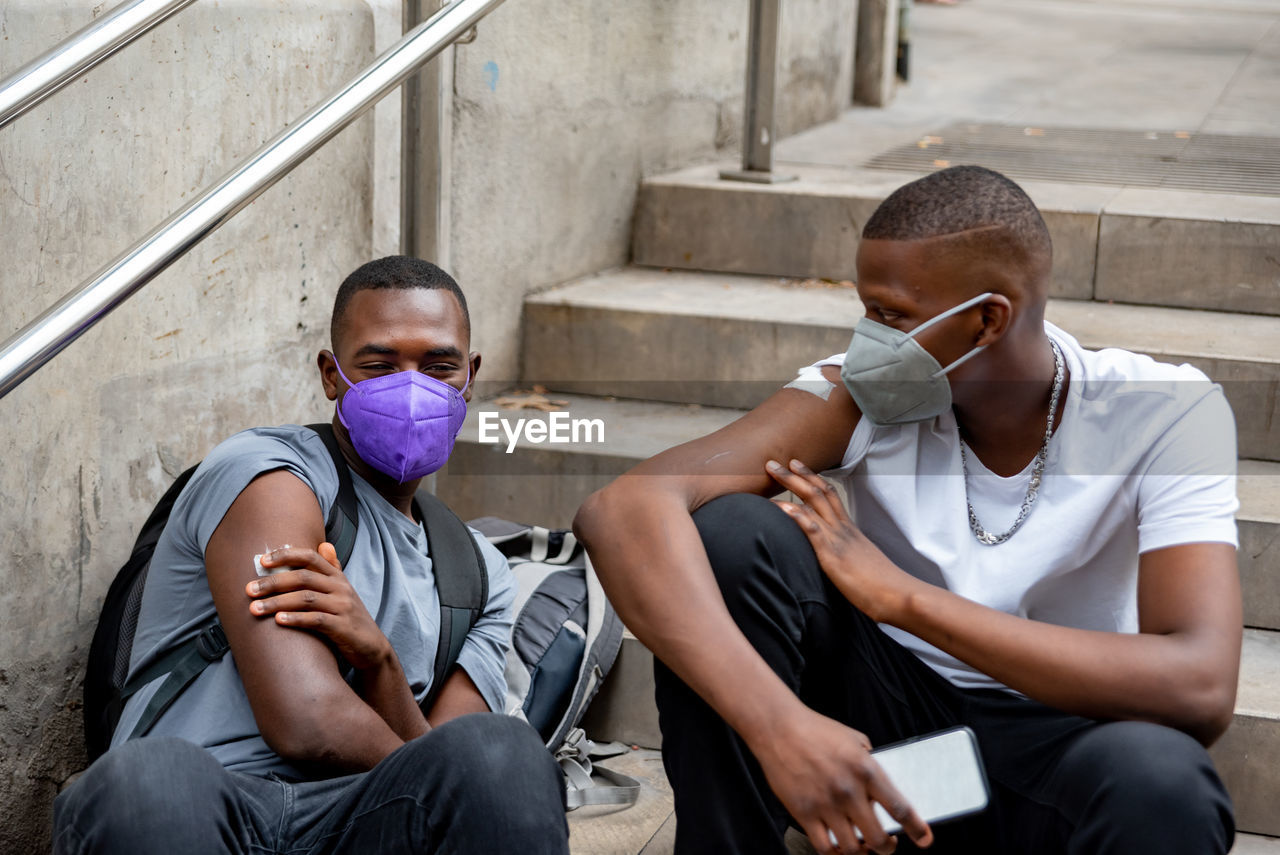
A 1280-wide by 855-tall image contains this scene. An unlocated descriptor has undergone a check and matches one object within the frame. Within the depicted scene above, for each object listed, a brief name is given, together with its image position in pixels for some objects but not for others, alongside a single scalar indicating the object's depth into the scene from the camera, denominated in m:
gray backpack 3.20
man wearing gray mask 2.75
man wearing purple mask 2.69
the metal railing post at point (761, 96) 4.27
